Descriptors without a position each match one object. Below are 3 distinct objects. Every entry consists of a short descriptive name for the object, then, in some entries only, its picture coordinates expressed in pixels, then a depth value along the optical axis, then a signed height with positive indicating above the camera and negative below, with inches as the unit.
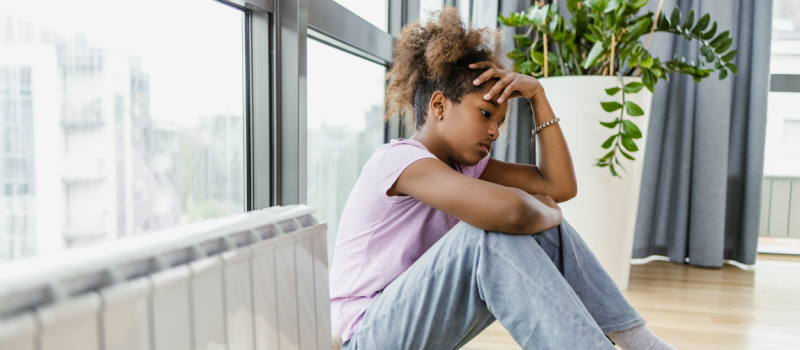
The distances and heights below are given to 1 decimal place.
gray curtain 84.3 -0.9
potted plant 61.1 +6.8
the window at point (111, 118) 22.7 +1.2
